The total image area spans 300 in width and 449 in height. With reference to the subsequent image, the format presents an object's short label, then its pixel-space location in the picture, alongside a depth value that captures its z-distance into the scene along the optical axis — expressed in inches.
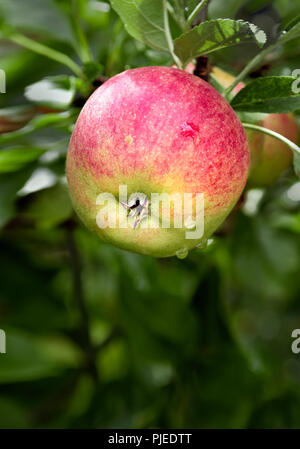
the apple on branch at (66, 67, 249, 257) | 17.3
